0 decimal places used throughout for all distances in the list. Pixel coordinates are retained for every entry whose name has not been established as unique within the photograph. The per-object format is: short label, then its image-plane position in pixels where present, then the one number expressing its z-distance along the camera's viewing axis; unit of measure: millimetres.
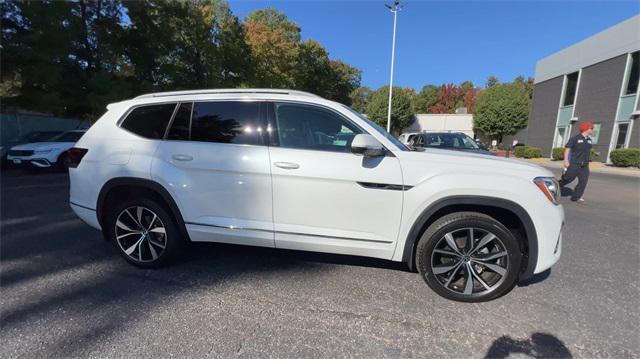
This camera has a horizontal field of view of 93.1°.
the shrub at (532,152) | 23188
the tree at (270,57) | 24914
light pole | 22603
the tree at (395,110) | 42969
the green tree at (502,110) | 32994
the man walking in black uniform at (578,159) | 6711
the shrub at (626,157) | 15508
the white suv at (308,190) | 2607
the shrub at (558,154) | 19844
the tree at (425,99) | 70988
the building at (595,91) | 17797
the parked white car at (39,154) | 9438
